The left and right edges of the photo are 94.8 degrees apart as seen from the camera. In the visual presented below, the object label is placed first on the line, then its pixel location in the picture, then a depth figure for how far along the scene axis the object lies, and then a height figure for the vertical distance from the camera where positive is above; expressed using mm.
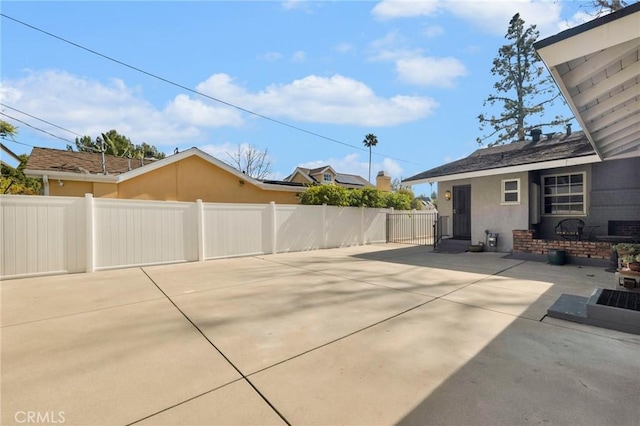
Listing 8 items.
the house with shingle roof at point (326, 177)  26059 +3218
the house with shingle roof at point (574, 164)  3135 +1311
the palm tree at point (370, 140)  34344 +8190
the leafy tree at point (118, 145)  27312 +6562
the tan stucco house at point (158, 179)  10625 +1271
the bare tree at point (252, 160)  29203 +5097
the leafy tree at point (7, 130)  11662 +3285
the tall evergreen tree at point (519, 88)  21094 +8997
